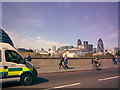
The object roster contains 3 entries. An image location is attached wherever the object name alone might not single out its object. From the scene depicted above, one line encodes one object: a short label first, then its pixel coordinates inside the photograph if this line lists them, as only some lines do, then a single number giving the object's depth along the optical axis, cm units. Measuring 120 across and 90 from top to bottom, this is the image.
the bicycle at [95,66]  1671
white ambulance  629
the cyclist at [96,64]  1674
